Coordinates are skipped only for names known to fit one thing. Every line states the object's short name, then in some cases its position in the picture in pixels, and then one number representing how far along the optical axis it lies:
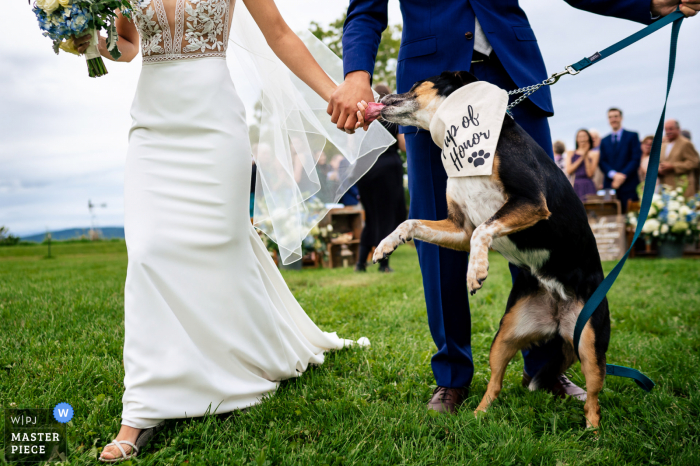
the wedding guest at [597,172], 10.57
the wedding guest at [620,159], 9.77
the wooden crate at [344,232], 9.69
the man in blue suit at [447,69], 2.23
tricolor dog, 2.00
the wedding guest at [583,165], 10.38
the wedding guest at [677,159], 10.08
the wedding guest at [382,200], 7.88
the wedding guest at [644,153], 10.83
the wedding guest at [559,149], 11.05
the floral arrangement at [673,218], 9.30
